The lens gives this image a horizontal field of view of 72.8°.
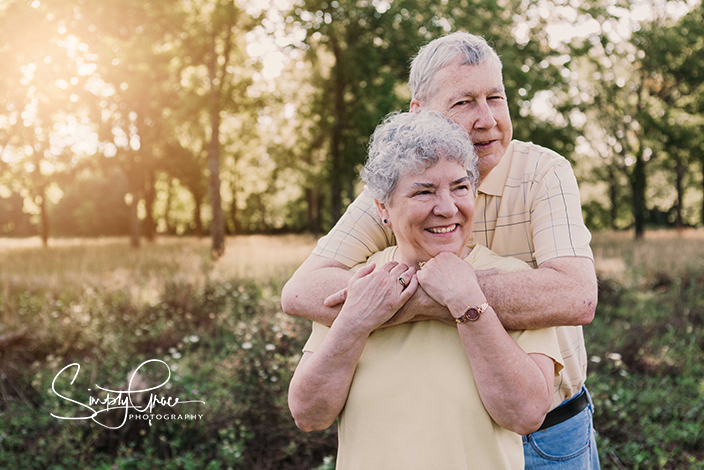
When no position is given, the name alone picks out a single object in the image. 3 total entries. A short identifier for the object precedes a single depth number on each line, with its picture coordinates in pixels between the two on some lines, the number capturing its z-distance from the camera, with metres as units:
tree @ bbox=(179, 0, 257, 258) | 11.34
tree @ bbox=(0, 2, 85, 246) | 10.99
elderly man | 1.83
